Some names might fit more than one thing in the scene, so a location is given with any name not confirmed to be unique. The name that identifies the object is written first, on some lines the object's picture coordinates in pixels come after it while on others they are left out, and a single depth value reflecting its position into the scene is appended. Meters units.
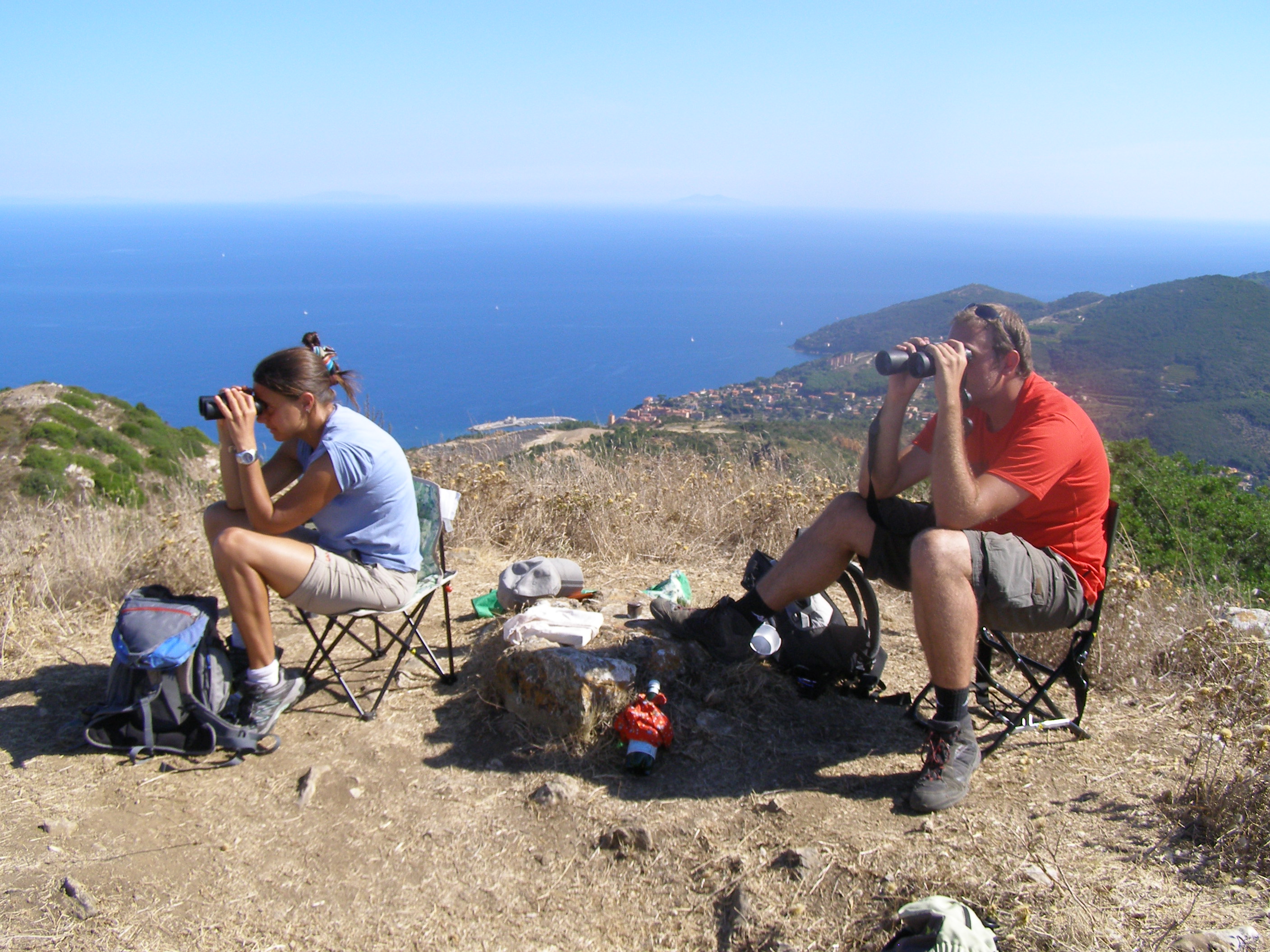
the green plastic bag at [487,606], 3.79
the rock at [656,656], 2.94
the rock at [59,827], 2.28
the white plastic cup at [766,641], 2.61
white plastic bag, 3.03
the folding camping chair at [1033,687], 2.48
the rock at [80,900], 1.98
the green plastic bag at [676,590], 3.85
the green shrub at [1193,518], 5.95
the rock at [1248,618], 3.22
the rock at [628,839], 2.21
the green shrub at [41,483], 13.65
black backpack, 2.88
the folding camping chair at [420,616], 2.92
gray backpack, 2.54
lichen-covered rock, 2.69
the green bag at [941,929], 1.64
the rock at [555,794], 2.43
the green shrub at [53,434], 17.53
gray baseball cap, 3.59
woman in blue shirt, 2.63
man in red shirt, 2.25
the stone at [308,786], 2.46
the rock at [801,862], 2.02
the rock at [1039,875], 1.84
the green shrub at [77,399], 20.42
